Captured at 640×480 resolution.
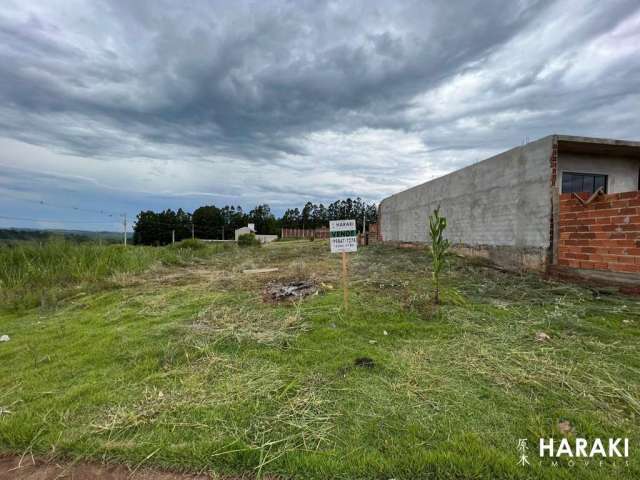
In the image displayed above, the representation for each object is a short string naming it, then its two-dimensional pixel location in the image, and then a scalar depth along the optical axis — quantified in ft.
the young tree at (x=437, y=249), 13.84
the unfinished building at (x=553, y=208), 15.44
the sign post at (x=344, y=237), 12.94
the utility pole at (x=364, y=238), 62.96
